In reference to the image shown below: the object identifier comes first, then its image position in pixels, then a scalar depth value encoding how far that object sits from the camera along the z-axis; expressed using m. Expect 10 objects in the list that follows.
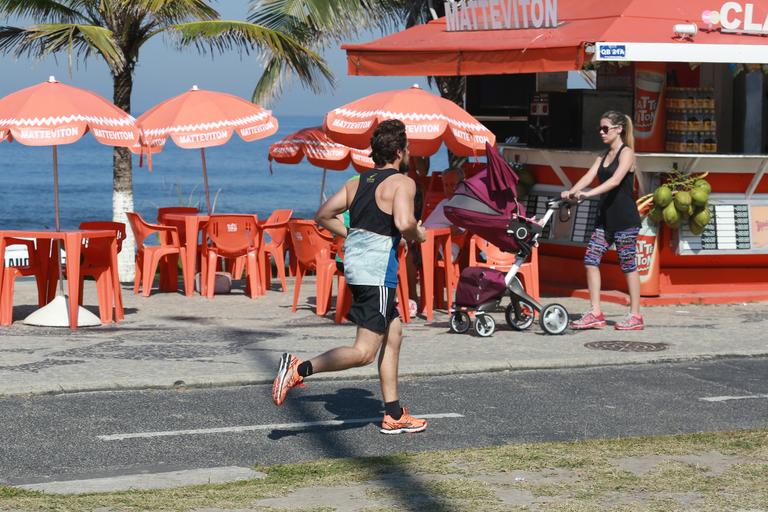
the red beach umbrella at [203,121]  14.52
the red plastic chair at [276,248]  15.07
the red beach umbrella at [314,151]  16.17
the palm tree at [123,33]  18.23
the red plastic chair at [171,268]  15.08
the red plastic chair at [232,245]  14.60
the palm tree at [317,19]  22.41
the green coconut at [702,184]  13.90
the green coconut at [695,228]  14.01
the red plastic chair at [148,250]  14.60
